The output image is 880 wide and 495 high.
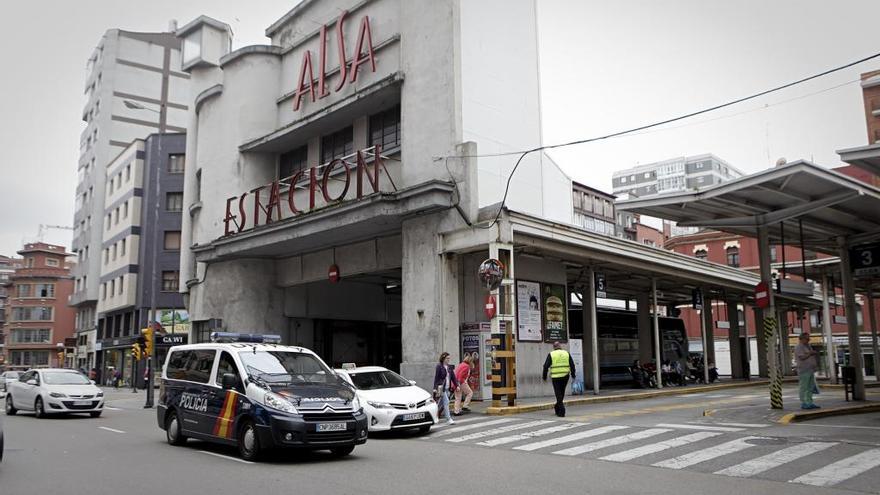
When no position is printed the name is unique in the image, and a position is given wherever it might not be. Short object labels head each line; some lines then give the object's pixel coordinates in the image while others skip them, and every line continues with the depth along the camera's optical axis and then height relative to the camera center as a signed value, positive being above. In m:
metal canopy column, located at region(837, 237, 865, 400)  21.00 +1.23
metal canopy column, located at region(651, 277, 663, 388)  28.64 -0.02
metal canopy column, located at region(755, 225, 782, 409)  16.91 +0.04
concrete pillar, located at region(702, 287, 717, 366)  37.21 +0.95
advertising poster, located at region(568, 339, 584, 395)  25.82 -0.54
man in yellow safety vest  17.91 -0.64
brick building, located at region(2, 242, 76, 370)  82.50 +4.51
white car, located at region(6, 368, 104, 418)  20.72 -1.26
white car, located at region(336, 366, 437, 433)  14.98 -1.13
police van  10.72 -0.82
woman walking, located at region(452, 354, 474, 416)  18.75 -0.92
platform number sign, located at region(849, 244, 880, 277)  20.53 +2.43
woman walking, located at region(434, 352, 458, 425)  17.62 -0.85
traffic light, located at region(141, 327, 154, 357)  27.38 +0.37
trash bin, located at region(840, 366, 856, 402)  19.36 -0.89
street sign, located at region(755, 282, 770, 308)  17.12 +1.18
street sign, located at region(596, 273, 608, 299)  26.86 +2.29
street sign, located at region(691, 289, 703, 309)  34.03 +2.24
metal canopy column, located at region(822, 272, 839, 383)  29.61 +0.98
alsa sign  25.86 +10.67
